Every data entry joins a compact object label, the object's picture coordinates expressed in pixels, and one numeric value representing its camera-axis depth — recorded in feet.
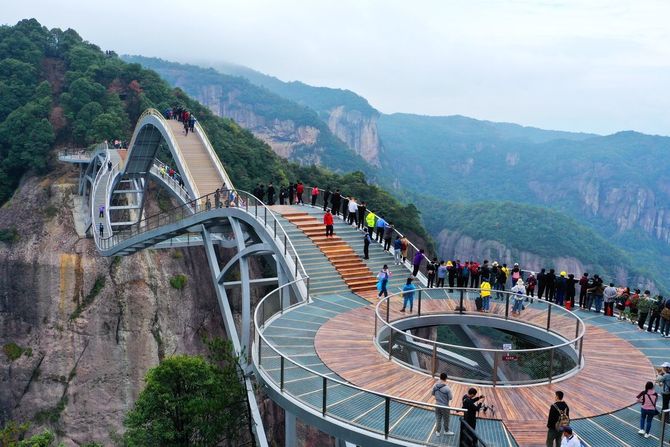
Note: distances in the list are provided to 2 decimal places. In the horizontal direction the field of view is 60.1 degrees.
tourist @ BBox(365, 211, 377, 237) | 78.48
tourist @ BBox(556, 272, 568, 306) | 65.10
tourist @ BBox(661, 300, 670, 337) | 56.08
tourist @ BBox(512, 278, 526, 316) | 59.30
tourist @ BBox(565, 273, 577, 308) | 65.31
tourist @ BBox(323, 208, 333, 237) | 76.54
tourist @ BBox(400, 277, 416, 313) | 58.03
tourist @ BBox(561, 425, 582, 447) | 31.42
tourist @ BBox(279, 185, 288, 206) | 95.50
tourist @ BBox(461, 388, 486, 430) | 33.86
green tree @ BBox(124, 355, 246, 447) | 55.57
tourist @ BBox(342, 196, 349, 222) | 85.51
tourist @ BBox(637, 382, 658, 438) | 35.83
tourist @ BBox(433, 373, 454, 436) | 34.64
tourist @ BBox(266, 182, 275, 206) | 93.27
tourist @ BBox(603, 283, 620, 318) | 62.69
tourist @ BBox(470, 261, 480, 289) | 70.23
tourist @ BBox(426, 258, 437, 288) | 68.13
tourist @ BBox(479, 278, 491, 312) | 59.18
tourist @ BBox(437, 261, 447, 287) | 66.95
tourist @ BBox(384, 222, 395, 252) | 76.18
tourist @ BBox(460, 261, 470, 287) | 69.10
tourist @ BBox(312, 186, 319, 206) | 90.12
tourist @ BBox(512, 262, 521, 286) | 66.72
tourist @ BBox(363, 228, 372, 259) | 72.47
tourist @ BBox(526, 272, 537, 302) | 66.59
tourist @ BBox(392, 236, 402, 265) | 73.15
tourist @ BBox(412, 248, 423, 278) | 68.64
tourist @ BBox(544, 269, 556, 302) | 65.98
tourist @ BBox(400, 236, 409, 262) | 72.79
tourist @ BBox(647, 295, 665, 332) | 57.57
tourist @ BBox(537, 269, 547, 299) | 66.67
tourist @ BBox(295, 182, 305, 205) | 93.97
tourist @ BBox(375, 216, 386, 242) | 77.97
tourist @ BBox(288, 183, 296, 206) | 94.99
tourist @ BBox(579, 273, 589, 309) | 64.23
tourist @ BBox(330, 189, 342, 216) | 83.95
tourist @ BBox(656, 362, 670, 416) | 37.60
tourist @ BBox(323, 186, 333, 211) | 84.84
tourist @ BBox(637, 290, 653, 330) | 59.06
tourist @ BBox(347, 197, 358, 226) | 82.38
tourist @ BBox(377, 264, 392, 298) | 62.95
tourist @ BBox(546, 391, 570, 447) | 33.76
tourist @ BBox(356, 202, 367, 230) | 81.66
